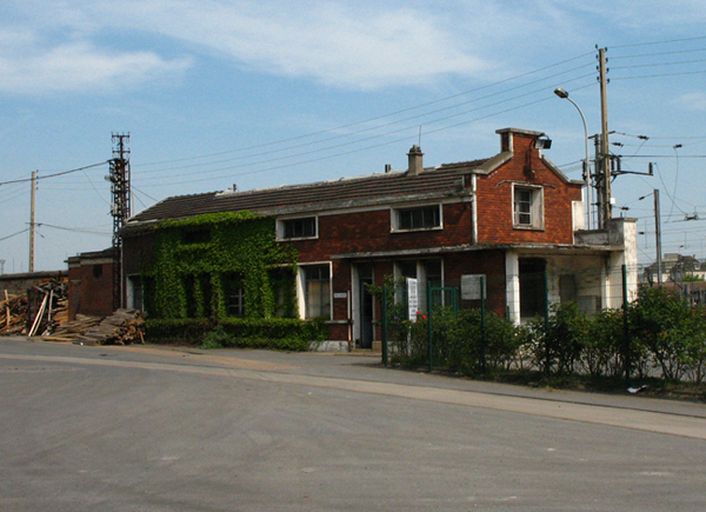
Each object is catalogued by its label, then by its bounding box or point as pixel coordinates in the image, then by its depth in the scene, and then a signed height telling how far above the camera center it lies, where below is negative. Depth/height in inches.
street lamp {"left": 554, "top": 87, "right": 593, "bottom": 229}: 1435.8 +253.5
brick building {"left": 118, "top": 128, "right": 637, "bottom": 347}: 1203.2 +116.4
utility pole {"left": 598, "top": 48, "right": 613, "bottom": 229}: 1454.2 +238.0
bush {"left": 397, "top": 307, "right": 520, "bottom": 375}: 813.2 -23.5
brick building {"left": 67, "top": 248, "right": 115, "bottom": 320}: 1716.3 +72.1
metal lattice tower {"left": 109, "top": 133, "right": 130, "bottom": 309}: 1681.8 +222.7
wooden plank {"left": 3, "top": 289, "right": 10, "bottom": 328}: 1832.7 +25.2
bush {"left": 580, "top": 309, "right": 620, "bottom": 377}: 708.7 -24.3
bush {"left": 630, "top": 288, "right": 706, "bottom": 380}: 651.5 -11.8
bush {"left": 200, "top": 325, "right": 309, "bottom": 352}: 1350.9 -33.5
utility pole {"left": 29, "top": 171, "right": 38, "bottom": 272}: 2593.3 +283.1
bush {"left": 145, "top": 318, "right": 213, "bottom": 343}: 1474.3 -13.9
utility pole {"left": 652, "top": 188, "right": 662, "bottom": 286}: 1835.1 +178.5
